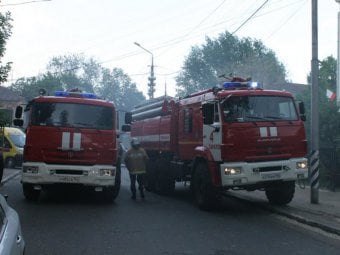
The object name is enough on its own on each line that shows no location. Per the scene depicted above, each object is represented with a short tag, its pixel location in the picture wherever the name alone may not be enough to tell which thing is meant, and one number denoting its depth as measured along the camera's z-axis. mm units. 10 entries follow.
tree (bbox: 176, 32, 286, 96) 56750
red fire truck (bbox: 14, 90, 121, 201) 12586
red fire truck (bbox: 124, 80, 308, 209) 11648
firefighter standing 14742
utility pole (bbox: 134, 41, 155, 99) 41497
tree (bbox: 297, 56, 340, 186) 16953
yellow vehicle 29922
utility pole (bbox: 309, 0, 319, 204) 13508
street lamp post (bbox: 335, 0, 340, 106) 27142
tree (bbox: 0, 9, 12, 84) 15695
